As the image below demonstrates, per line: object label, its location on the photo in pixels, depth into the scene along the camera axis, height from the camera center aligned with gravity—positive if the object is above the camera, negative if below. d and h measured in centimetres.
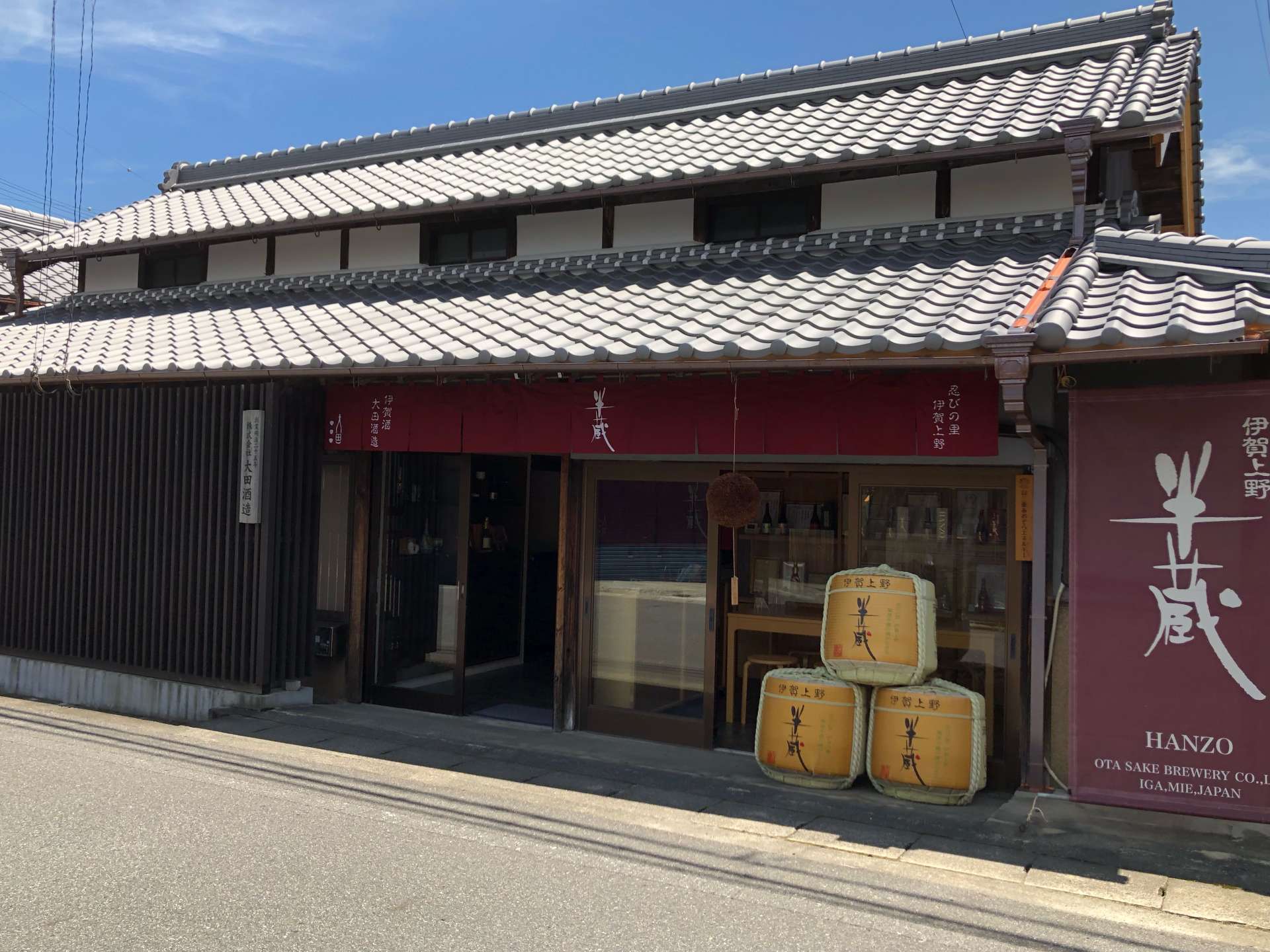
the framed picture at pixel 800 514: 879 +6
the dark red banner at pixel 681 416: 727 +83
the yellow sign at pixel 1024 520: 756 +6
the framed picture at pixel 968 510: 795 +12
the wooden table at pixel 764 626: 886 -94
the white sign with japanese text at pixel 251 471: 995 +36
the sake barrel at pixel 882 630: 738 -78
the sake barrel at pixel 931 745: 712 -157
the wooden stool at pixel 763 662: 902 -127
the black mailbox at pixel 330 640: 1055 -135
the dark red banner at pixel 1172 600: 636 -44
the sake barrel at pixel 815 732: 750 -157
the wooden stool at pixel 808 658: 890 -121
